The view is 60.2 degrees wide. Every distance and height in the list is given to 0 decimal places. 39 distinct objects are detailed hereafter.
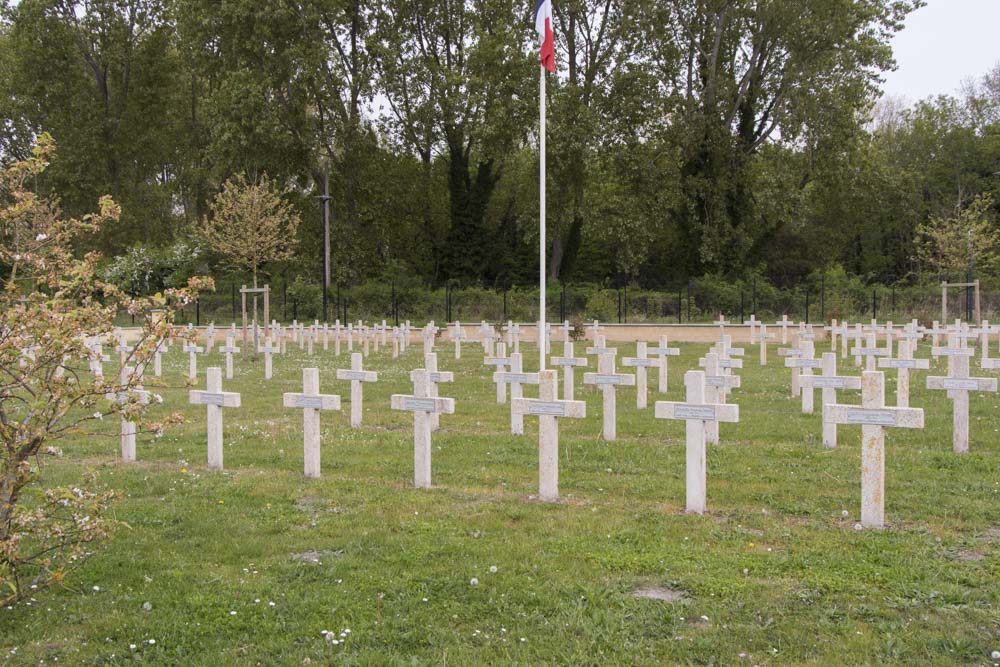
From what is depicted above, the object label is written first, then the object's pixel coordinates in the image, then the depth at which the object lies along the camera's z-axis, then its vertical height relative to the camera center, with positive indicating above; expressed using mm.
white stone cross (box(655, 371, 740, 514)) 6465 -1001
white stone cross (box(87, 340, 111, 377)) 11438 -832
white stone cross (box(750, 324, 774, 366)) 20847 -1025
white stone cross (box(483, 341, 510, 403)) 13102 -913
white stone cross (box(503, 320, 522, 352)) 23788 -821
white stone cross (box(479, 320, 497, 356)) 22694 -902
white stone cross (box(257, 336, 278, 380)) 17125 -1055
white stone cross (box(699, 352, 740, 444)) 8930 -908
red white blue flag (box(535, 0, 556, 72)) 12672 +4041
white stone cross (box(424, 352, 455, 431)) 10031 -844
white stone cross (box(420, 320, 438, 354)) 22241 -893
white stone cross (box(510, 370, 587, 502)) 6871 -1008
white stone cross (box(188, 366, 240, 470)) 8203 -948
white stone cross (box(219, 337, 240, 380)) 16889 -949
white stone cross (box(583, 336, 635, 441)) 9383 -843
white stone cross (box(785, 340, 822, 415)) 11672 -845
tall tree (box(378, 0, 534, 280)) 37531 +9620
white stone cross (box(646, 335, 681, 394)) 14031 -827
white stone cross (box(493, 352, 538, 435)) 10109 -926
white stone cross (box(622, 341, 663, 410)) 12336 -862
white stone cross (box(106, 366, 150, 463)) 8602 -1400
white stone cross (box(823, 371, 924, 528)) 6020 -914
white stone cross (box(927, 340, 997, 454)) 8156 -792
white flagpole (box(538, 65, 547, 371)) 11352 +1265
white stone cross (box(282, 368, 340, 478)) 7848 -1005
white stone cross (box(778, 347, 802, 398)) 13530 -1166
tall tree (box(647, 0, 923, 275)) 35406 +9409
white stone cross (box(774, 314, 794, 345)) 27839 -874
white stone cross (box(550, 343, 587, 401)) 11773 -843
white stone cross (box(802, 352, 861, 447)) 8898 -830
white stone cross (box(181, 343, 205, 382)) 14399 -970
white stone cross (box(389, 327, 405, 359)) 23978 -1090
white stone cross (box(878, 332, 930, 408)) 8758 -766
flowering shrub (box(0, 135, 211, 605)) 4586 -394
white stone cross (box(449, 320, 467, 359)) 23403 -963
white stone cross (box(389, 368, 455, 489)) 7363 -1063
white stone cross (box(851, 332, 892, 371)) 14570 -846
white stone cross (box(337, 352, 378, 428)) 10055 -874
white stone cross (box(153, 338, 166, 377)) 16672 -1227
